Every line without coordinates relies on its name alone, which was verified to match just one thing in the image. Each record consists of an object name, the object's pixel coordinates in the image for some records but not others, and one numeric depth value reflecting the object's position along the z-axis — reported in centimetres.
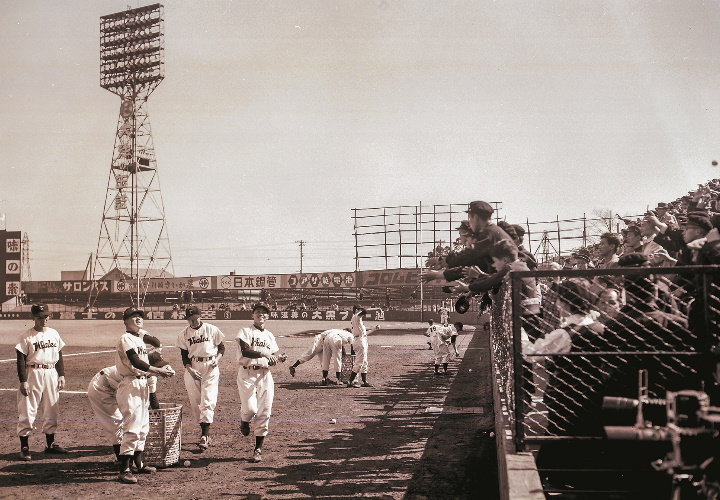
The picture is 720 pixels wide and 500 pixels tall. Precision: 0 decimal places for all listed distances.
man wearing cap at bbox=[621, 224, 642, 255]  789
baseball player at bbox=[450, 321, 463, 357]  1663
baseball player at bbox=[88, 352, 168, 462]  822
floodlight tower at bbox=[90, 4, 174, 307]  5072
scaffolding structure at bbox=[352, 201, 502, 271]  5428
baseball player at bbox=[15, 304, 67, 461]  895
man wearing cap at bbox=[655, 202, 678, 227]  1005
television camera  260
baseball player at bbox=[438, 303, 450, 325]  1934
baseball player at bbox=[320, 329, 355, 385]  1597
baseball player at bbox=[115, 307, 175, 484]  761
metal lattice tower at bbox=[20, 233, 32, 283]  8451
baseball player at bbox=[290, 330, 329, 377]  1648
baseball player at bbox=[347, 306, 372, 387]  1539
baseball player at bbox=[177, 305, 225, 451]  934
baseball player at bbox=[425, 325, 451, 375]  1686
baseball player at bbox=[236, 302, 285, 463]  878
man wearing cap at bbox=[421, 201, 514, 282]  663
